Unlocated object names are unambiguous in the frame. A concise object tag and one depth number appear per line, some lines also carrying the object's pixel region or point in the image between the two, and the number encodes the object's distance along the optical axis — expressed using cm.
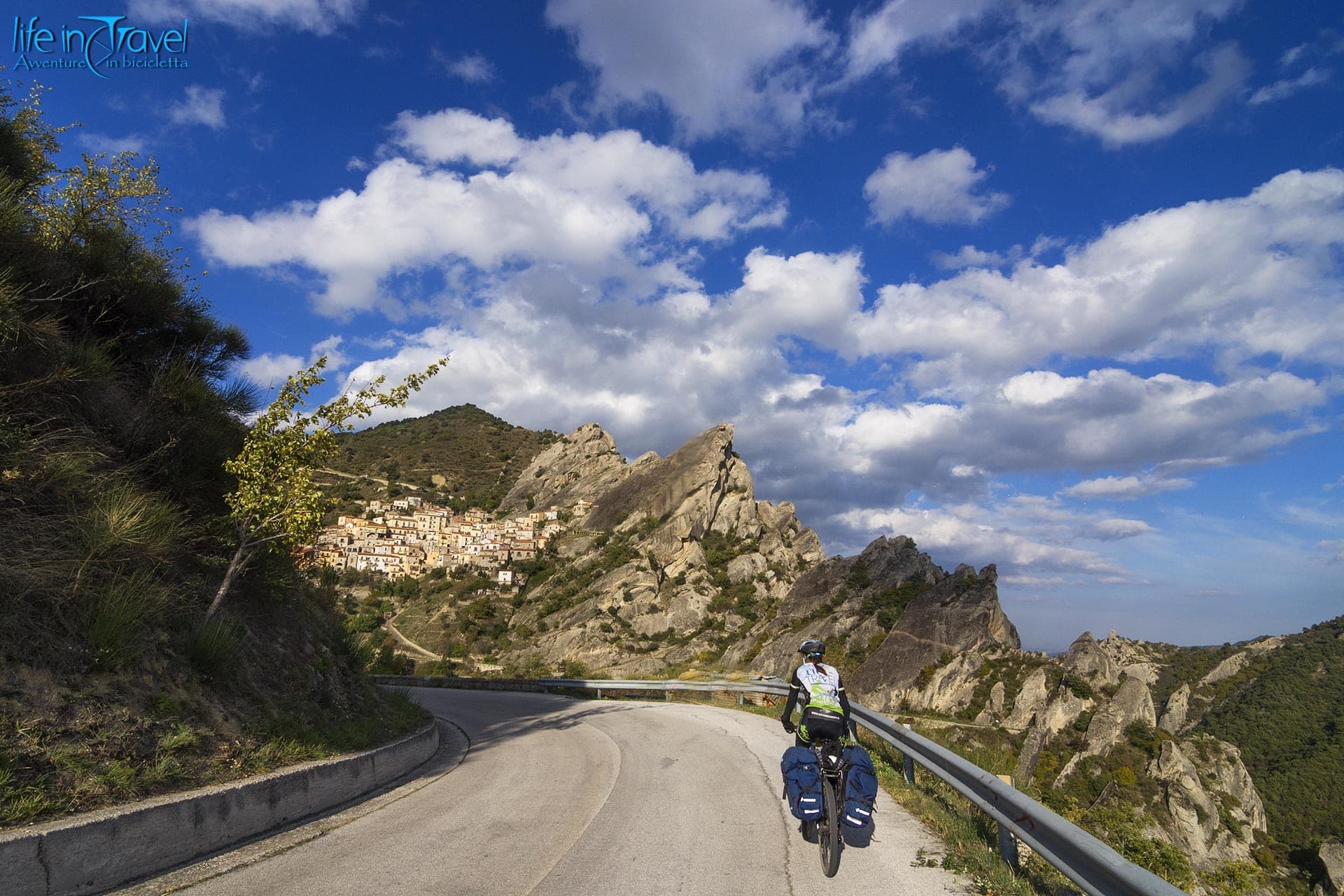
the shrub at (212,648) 725
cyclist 641
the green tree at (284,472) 838
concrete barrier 421
